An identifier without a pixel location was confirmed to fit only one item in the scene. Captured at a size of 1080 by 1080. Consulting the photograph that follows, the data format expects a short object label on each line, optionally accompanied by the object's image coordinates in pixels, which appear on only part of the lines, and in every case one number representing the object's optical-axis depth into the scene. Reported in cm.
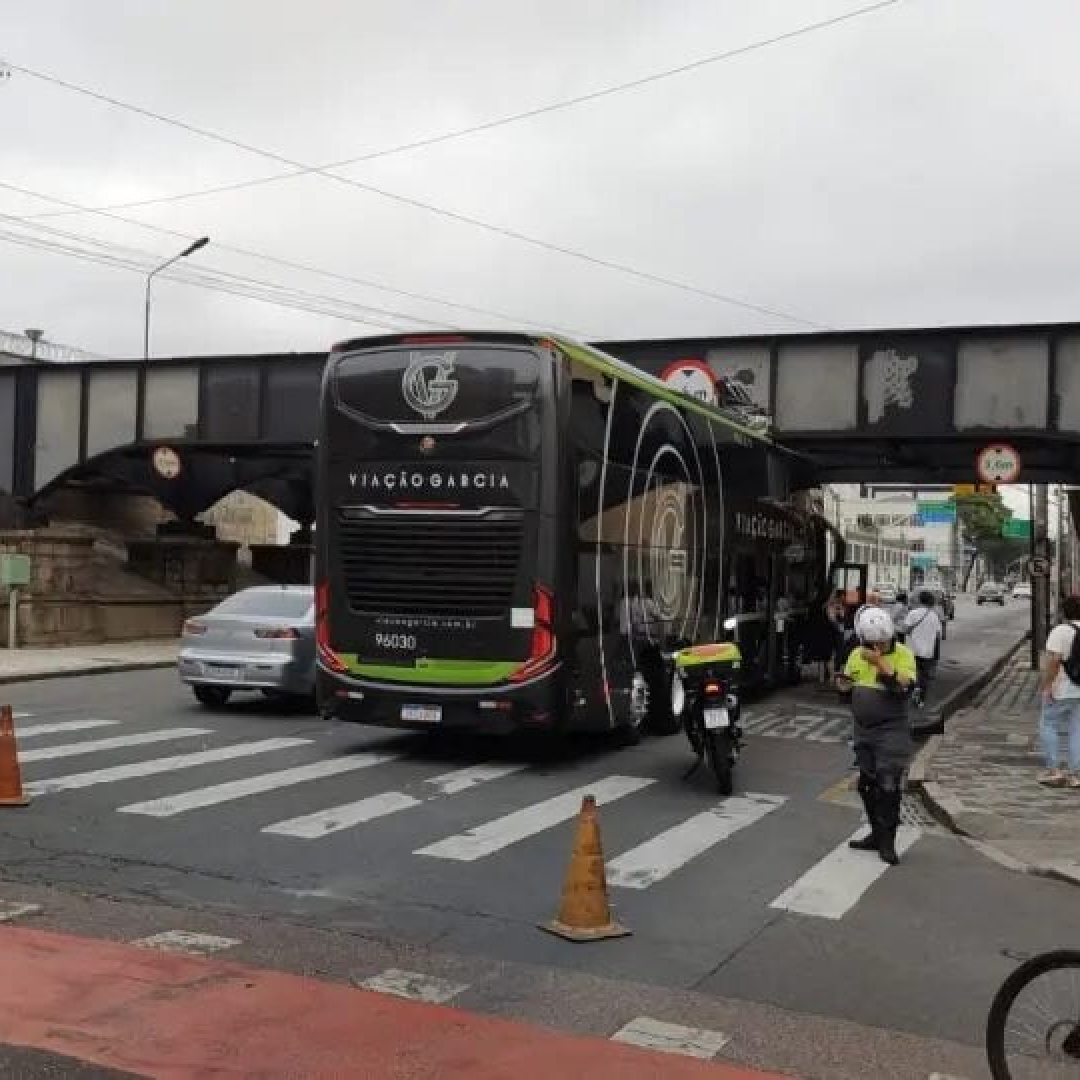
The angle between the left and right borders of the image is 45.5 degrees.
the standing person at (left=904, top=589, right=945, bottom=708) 1822
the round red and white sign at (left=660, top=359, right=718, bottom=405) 2148
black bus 1163
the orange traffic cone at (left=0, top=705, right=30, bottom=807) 952
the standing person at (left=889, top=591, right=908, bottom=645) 1918
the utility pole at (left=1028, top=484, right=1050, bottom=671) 2862
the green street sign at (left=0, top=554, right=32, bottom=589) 2347
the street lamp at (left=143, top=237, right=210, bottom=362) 2931
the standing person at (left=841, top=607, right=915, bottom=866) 877
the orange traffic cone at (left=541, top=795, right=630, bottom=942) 661
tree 11612
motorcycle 1112
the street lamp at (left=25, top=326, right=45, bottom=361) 5469
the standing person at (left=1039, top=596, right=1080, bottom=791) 1161
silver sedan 1548
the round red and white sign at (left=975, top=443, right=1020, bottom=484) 2200
